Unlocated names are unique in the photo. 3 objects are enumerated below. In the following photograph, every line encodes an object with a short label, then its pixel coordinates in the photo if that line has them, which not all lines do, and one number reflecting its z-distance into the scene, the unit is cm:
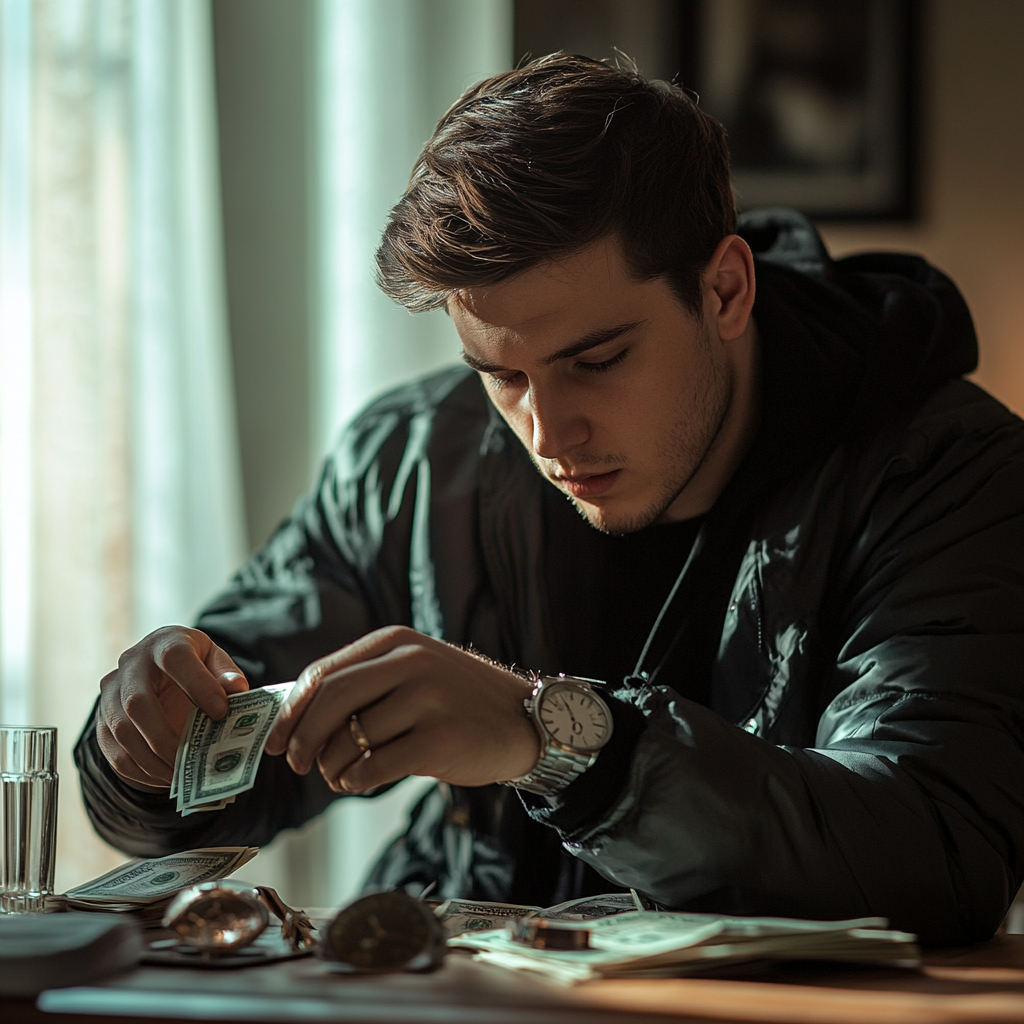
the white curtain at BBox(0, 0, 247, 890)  241
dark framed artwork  264
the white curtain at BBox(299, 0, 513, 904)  254
